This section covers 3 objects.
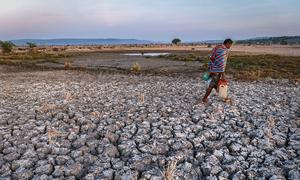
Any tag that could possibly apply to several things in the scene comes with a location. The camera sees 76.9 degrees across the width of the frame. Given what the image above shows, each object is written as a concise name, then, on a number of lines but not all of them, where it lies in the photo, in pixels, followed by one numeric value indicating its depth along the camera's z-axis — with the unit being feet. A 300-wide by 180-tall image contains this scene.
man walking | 19.25
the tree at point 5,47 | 113.81
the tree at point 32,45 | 178.19
